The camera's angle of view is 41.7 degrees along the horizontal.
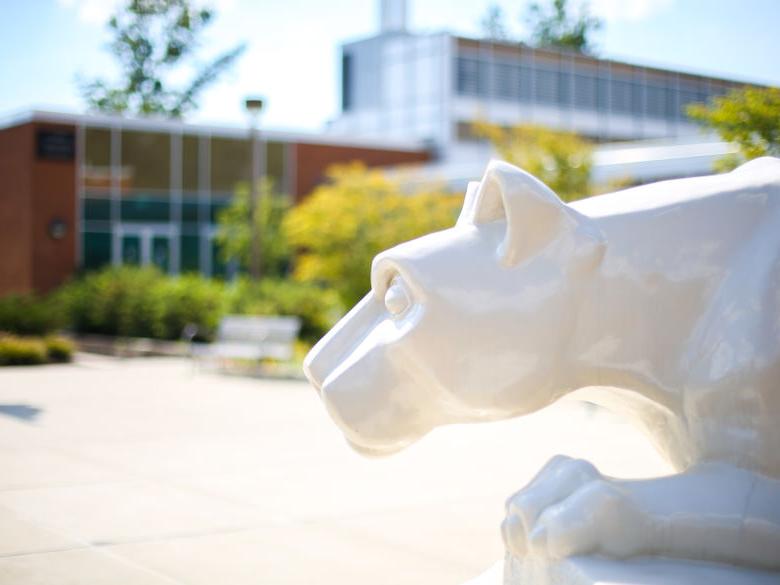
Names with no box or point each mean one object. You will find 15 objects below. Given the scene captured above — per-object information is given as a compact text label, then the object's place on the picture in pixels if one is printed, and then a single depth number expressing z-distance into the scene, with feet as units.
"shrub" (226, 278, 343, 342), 61.98
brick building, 87.40
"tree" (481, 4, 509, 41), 176.55
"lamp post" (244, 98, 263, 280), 61.11
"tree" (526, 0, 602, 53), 165.99
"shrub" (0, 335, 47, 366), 54.34
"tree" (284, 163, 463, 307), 64.13
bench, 49.85
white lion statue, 8.50
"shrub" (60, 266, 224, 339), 67.00
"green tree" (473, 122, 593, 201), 49.60
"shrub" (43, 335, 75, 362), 56.90
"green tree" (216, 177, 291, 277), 87.56
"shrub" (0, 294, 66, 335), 62.03
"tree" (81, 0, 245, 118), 131.85
